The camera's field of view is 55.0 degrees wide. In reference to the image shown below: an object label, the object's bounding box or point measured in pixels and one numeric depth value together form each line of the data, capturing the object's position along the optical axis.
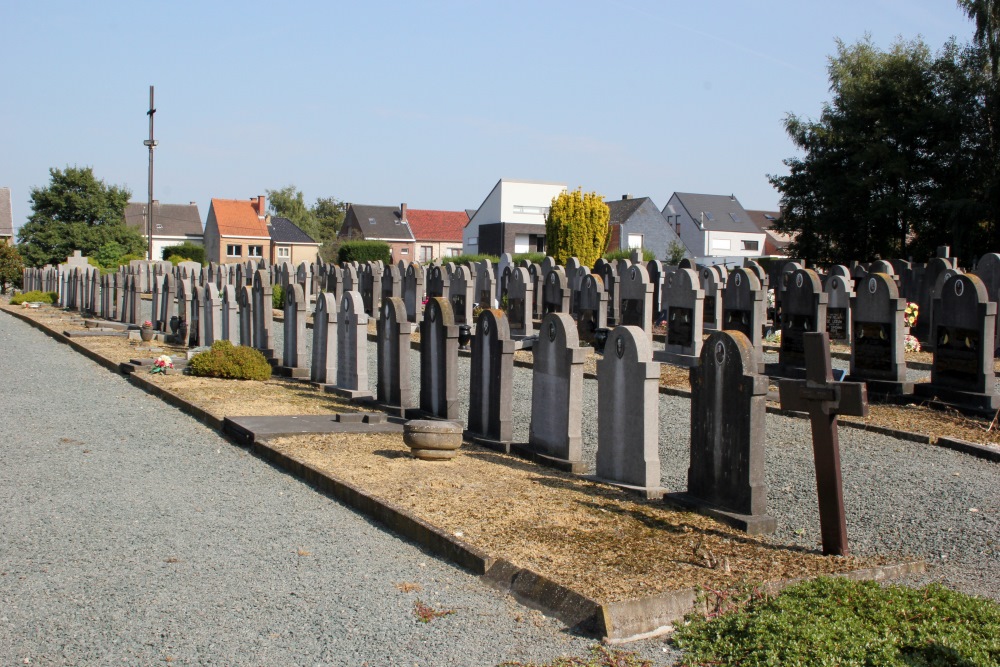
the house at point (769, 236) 85.89
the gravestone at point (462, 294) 23.86
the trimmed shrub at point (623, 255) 47.91
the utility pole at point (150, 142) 40.72
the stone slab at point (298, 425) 9.84
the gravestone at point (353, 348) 12.91
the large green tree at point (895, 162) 35.56
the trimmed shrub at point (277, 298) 30.93
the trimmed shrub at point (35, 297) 39.16
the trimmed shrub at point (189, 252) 70.06
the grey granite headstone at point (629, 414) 7.57
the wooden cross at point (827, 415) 5.83
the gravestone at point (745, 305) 16.66
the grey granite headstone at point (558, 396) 8.48
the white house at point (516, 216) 68.75
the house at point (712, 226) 77.56
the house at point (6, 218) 75.10
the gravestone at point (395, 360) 11.52
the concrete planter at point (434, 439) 8.43
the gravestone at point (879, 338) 13.16
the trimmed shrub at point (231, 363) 14.57
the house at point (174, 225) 93.56
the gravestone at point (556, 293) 21.81
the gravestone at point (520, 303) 21.53
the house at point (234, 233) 83.88
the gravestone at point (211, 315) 19.30
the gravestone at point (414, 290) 25.62
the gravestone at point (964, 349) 11.98
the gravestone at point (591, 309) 21.30
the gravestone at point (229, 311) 18.94
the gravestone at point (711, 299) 22.23
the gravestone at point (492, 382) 9.47
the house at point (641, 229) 68.81
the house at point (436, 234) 90.69
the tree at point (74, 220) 62.94
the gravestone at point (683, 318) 16.77
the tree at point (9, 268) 54.56
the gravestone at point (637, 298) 18.89
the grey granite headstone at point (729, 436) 6.56
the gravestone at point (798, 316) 15.19
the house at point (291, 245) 86.12
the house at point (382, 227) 88.88
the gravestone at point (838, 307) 17.17
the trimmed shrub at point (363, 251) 68.94
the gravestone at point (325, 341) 13.78
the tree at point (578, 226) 46.78
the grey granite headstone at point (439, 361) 10.57
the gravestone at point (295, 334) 15.05
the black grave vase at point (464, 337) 19.62
